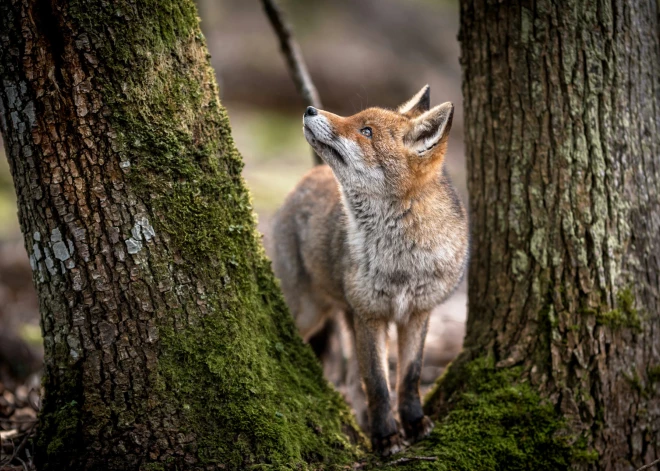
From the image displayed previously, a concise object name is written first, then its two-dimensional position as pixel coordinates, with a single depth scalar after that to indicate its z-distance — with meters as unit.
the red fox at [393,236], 8.62
